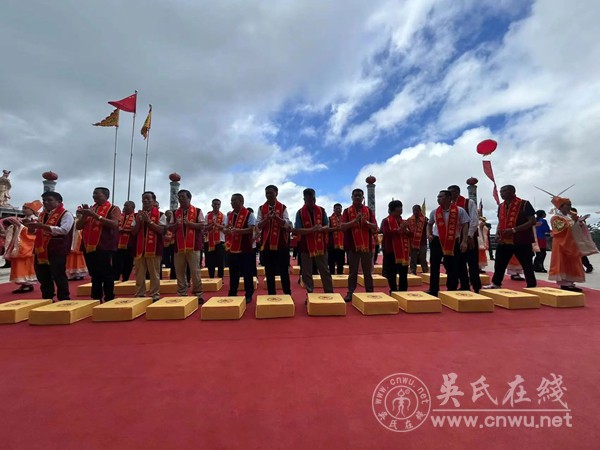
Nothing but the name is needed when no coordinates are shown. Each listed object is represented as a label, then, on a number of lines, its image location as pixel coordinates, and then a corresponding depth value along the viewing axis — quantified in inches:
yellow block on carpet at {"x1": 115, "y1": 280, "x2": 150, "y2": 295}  224.1
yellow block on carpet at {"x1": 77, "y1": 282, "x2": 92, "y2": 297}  219.9
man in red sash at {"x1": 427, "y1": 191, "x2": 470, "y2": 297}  189.8
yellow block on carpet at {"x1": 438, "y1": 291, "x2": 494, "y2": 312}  151.3
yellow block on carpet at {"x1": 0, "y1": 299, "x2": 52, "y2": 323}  141.6
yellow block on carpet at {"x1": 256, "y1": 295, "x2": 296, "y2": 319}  146.0
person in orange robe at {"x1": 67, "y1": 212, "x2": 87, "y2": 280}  303.4
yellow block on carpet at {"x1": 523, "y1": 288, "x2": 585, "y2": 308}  159.2
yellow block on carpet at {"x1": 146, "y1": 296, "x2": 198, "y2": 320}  145.4
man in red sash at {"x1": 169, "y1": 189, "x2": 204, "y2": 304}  190.1
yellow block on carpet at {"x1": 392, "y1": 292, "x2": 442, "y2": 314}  151.0
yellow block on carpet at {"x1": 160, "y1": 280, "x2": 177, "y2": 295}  225.2
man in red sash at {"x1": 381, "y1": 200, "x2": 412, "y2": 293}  196.5
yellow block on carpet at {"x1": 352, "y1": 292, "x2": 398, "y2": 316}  149.1
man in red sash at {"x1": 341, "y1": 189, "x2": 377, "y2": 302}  182.4
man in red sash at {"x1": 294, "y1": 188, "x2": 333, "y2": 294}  189.9
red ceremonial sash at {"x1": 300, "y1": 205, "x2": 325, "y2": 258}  190.9
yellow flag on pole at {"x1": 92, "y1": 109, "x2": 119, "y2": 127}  587.7
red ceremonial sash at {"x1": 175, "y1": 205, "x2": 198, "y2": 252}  191.0
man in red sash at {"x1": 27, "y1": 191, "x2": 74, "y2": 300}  171.9
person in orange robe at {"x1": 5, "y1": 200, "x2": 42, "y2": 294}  234.8
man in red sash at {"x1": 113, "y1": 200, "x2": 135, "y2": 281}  231.1
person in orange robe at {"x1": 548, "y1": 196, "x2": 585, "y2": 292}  208.2
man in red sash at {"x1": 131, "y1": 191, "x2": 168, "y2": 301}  191.3
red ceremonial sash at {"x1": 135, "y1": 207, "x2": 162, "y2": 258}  191.9
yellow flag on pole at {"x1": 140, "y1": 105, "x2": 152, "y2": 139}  693.9
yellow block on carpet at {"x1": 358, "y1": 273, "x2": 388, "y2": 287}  242.8
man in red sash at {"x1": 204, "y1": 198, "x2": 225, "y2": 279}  289.0
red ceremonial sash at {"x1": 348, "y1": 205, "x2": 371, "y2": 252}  183.0
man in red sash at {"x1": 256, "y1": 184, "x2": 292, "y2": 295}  183.8
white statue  936.3
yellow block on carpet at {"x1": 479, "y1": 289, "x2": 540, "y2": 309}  157.1
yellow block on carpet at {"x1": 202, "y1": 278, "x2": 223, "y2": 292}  231.9
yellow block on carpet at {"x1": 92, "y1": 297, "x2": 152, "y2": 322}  143.6
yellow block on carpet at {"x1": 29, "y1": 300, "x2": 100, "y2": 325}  138.6
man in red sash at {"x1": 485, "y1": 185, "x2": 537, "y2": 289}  200.1
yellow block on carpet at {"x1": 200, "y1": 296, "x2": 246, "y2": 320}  144.2
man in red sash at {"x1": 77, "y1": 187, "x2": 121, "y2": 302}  175.9
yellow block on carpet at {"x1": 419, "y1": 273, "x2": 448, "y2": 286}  251.9
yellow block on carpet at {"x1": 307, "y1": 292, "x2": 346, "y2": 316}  148.6
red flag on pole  586.5
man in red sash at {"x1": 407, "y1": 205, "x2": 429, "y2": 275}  257.6
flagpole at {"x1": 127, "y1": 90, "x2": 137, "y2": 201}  691.4
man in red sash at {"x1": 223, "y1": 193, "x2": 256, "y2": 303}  186.5
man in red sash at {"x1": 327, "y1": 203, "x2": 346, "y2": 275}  294.0
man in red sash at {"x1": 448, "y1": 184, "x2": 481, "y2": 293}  192.9
